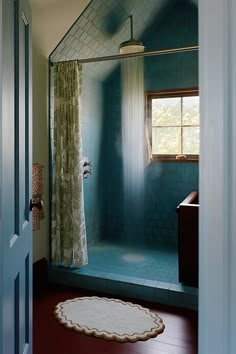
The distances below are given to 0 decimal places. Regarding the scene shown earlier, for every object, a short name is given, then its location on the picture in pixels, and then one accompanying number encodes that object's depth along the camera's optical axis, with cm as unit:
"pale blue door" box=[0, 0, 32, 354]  109
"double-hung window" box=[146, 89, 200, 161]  398
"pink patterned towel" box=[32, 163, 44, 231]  292
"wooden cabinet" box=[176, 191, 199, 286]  273
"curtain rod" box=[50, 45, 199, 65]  294
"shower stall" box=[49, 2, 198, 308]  375
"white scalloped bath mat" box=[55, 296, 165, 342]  216
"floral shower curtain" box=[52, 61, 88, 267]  308
